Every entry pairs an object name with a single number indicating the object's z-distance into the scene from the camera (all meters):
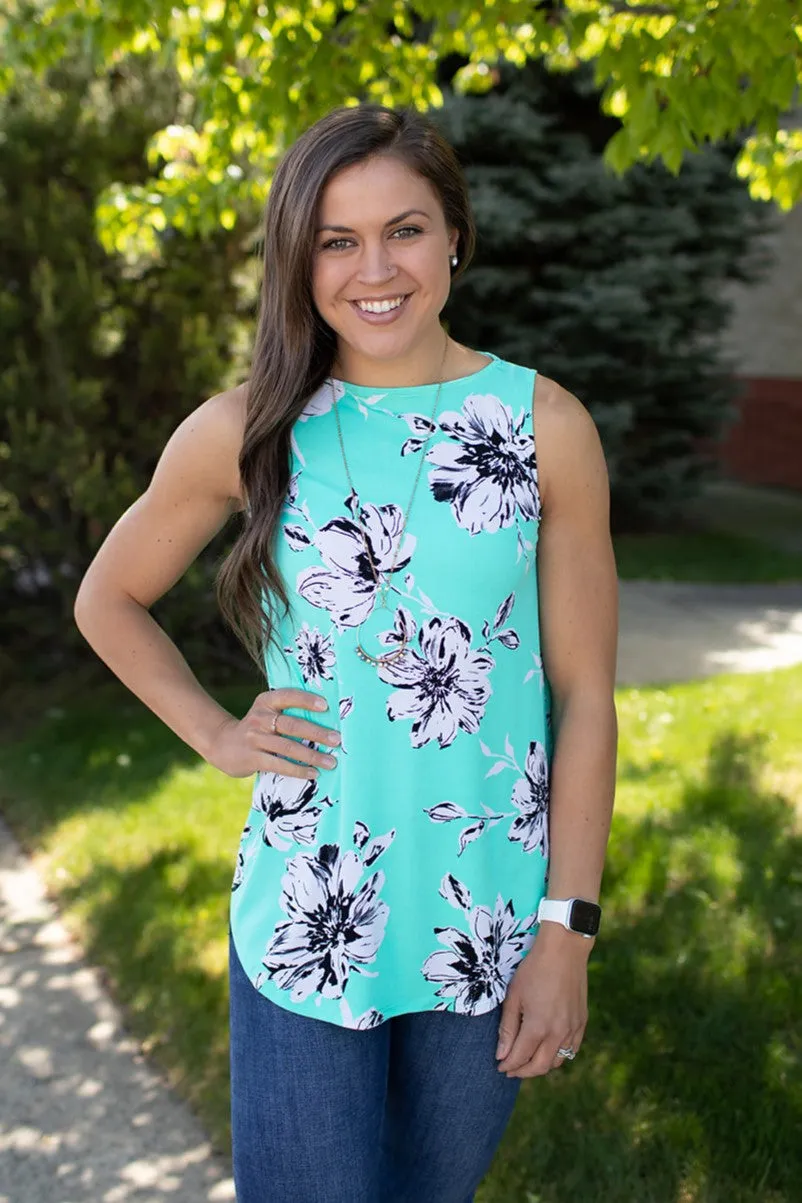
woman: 1.73
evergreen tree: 10.09
